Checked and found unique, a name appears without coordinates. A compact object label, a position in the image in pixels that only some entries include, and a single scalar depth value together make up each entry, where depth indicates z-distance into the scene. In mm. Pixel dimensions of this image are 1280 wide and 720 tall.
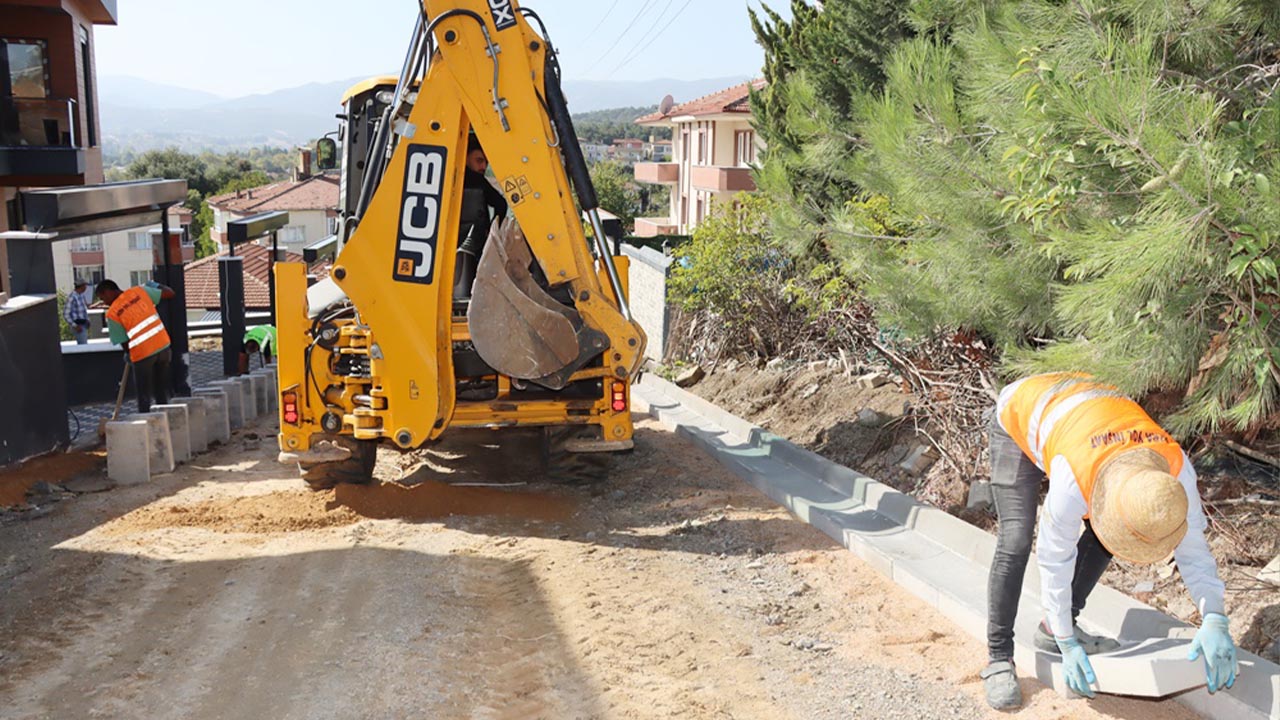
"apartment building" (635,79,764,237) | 36562
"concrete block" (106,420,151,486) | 8797
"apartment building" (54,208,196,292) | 71750
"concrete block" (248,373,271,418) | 12755
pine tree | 3898
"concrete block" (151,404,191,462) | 9703
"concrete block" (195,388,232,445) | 10773
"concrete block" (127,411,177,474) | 9156
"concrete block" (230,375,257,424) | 12211
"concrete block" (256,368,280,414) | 13266
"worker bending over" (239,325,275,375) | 16547
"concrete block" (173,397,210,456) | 10297
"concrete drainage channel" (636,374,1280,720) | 4105
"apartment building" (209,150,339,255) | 67938
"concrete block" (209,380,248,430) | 11758
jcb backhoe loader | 6938
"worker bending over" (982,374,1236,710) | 3738
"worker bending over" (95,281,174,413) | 10266
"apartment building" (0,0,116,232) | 16594
